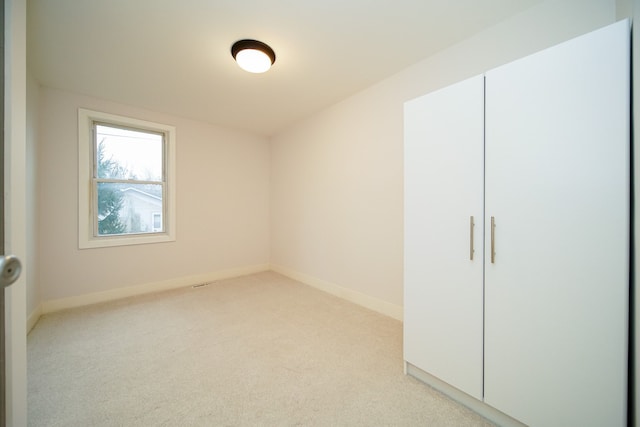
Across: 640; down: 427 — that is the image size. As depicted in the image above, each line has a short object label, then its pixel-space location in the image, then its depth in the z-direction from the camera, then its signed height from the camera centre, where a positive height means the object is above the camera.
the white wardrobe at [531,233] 0.94 -0.11
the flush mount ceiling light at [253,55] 1.93 +1.37
